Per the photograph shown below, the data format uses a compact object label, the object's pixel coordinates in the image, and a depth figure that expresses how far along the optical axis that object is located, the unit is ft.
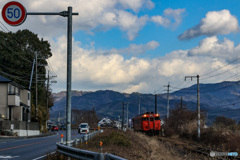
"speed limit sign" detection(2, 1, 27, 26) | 42.68
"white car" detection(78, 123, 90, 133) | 192.12
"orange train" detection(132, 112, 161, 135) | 164.55
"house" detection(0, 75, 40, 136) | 162.05
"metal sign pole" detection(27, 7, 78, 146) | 45.52
